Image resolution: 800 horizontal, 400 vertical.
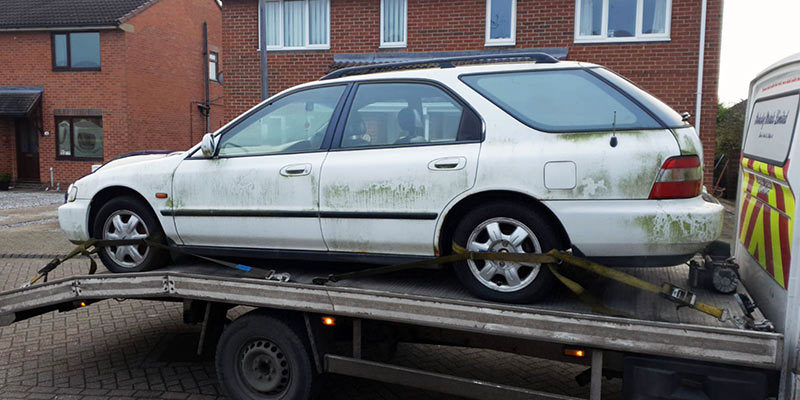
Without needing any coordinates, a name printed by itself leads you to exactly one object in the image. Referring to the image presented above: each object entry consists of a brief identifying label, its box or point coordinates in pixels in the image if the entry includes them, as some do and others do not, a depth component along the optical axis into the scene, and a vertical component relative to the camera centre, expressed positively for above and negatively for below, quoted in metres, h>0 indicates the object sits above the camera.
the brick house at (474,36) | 12.09 +2.38
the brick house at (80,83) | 20.80 +2.02
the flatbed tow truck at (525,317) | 2.90 -0.95
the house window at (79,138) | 21.31 +0.12
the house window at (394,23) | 13.79 +2.76
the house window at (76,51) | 21.06 +3.11
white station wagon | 3.31 -0.20
